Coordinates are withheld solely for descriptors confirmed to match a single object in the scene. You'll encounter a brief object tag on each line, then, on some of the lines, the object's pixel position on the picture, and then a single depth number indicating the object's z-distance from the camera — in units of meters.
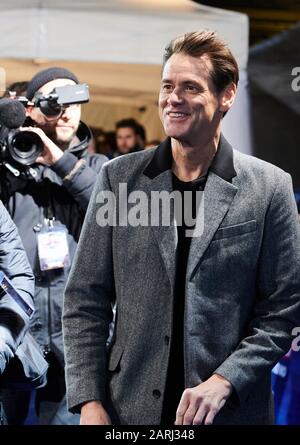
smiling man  2.57
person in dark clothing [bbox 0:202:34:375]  3.15
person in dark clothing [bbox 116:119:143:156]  8.32
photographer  4.07
